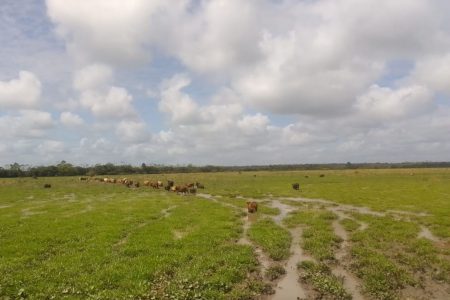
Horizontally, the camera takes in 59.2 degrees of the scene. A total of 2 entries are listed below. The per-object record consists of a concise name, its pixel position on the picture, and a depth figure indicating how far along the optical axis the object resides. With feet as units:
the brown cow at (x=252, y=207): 101.71
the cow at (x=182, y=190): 168.76
